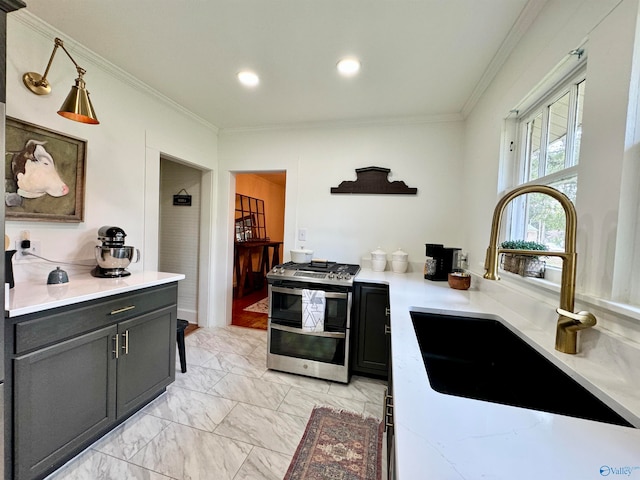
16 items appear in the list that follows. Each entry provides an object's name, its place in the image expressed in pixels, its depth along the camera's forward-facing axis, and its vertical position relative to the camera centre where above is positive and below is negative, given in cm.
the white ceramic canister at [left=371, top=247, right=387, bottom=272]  275 -27
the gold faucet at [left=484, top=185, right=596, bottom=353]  88 -14
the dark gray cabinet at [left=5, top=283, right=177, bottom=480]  121 -82
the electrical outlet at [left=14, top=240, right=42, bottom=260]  162 -20
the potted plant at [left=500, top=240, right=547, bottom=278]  133 -11
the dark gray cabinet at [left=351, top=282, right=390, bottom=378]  229 -82
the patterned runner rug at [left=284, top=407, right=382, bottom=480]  146 -130
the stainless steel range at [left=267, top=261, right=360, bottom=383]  230 -82
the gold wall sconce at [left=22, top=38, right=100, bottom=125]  149 +70
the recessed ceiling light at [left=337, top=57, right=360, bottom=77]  190 +122
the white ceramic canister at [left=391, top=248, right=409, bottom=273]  270 -26
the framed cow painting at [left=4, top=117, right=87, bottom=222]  157 +29
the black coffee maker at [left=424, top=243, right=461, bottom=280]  234 -22
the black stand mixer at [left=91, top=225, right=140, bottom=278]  186 -22
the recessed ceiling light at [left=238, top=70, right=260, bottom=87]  212 +122
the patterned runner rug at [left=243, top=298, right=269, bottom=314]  417 -125
